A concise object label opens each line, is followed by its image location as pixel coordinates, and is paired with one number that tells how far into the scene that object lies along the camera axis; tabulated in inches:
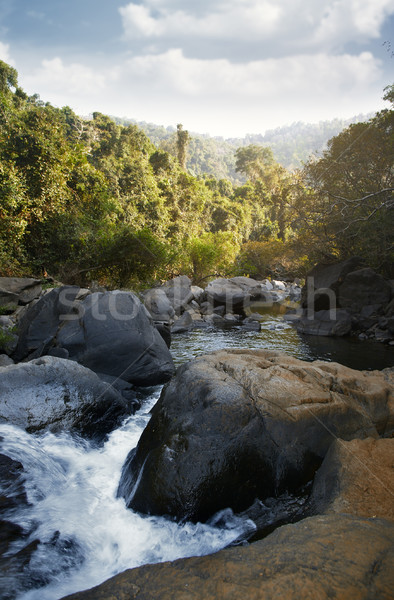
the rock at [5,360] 266.8
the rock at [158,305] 514.9
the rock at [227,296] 653.9
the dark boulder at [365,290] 518.6
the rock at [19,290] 388.5
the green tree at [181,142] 1513.3
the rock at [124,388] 234.2
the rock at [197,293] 694.5
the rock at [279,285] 1085.9
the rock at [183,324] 508.4
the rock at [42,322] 277.3
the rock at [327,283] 560.4
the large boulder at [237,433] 124.7
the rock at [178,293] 605.8
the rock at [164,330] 356.3
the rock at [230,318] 596.1
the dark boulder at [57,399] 174.2
